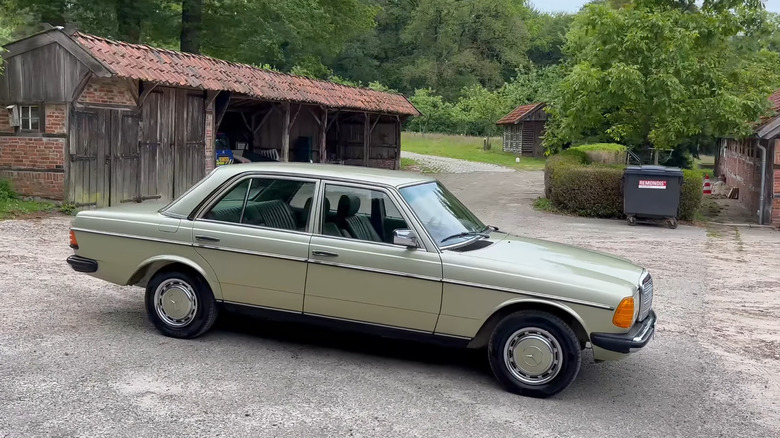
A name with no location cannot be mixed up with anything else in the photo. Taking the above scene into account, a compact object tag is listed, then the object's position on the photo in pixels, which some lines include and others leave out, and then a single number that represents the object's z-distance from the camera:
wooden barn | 14.38
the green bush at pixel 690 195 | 18.38
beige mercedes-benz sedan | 5.36
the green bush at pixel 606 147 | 31.58
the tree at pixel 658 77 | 19.50
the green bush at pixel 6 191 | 14.72
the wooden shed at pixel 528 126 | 51.00
